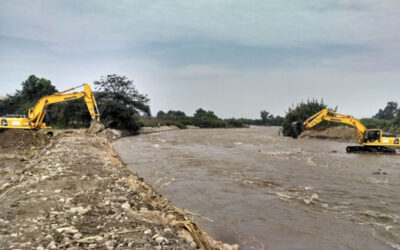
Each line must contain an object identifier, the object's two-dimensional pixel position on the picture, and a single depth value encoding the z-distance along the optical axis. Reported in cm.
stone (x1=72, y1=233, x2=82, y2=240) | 378
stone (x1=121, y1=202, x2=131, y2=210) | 527
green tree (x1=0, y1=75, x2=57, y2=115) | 4909
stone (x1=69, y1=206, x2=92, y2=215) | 472
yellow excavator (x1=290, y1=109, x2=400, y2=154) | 1967
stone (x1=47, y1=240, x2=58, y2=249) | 345
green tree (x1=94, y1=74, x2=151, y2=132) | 3562
